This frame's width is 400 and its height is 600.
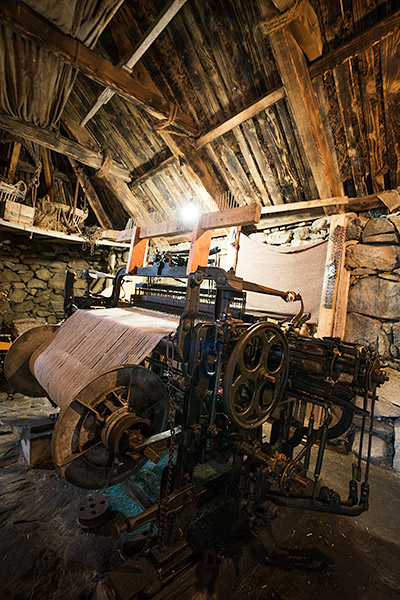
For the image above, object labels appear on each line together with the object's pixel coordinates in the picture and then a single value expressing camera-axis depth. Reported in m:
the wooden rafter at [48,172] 7.32
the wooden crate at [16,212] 6.12
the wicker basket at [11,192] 6.13
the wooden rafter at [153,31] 3.41
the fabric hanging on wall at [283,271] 4.60
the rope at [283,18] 3.16
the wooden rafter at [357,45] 3.22
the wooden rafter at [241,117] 4.18
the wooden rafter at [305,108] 3.66
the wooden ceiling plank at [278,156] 4.56
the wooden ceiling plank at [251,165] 5.00
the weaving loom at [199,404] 1.96
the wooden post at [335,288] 4.39
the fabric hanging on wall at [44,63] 3.21
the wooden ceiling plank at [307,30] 3.33
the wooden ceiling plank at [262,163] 4.81
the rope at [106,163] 6.61
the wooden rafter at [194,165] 5.46
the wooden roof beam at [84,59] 3.24
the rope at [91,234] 7.76
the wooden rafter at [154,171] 6.14
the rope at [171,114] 4.88
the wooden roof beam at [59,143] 5.14
